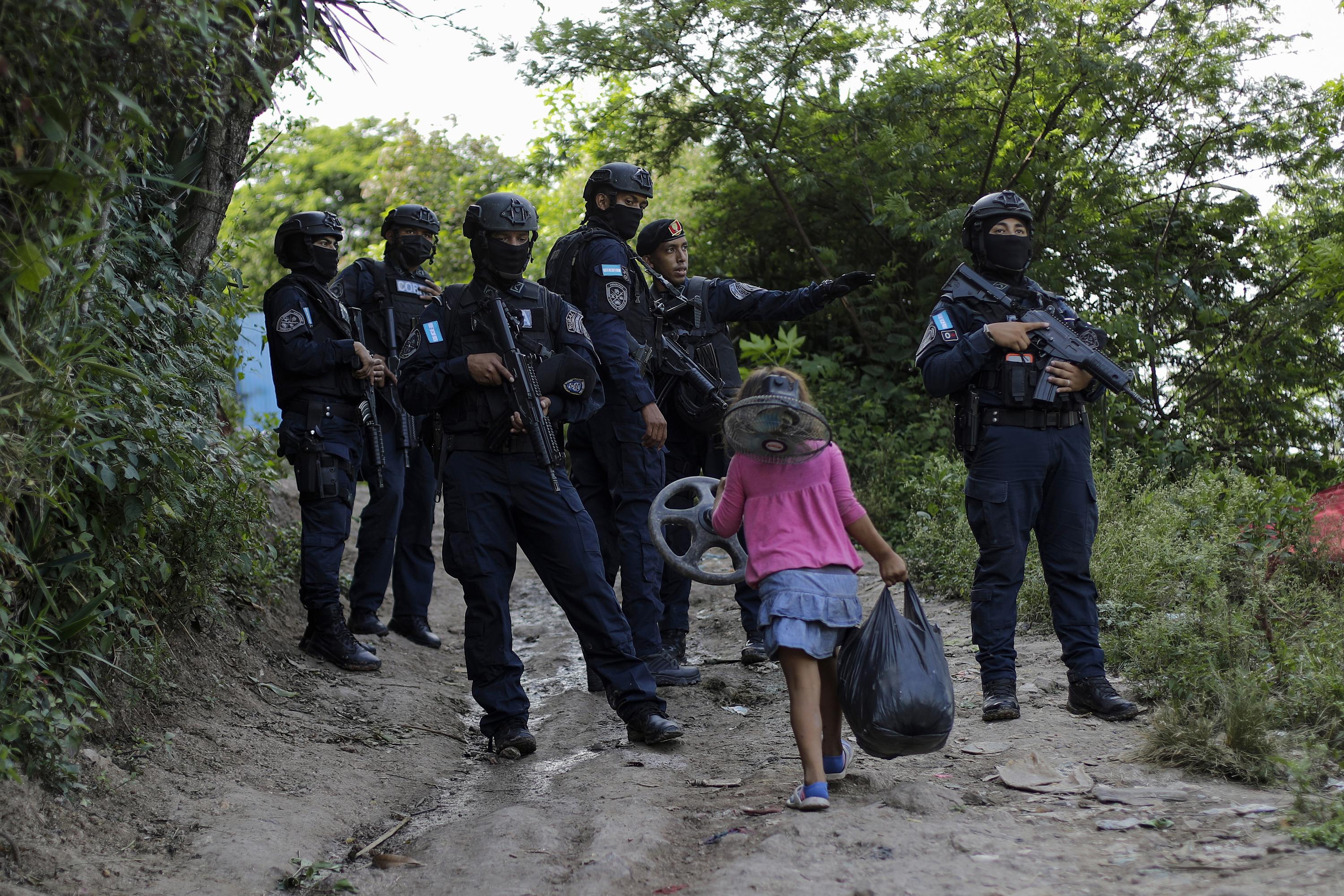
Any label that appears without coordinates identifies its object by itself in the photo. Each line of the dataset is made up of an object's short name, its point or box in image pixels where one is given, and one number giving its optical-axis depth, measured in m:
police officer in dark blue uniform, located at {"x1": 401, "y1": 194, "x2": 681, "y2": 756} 4.68
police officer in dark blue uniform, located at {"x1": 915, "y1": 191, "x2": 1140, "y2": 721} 4.71
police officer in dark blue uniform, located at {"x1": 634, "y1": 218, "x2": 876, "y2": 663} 5.94
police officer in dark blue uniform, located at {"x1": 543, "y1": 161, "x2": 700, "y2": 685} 5.47
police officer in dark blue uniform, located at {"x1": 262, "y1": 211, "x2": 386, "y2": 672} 5.81
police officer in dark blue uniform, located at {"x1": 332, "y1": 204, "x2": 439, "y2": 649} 6.47
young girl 3.68
